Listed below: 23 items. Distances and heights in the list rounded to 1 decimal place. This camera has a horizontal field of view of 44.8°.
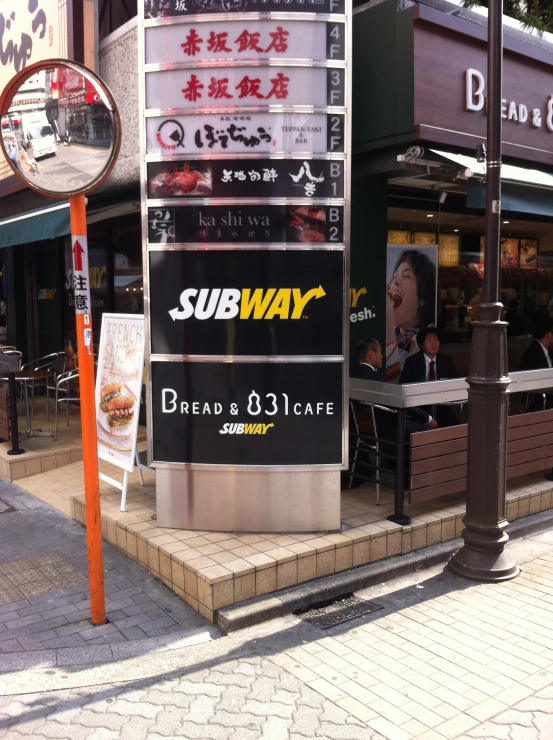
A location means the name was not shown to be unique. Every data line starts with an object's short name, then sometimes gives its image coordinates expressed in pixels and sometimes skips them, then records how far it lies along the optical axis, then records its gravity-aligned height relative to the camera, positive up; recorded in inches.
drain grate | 176.7 -80.4
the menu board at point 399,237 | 321.7 +37.4
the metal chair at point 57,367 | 385.4 -30.4
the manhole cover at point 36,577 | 189.0 -77.1
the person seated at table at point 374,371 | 244.4 -20.7
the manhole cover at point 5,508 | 257.1 -74.1
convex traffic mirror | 154.8 +43.4
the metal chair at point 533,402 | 309.1 -41.2
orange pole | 160.1 -14.5
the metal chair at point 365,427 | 231.1 -40.1
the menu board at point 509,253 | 420.5 +38.3
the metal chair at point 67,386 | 332.5 -41.4
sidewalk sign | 218.5 -24.6
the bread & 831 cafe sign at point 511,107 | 250.2 +83.6
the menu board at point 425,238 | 336.2 +38.6
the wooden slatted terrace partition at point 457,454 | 209.8 -47.9
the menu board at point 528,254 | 430.3 +38.3
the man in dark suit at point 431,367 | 277.0 -22.2
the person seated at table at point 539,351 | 329.7 -18.7
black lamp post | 193.9 -31.0
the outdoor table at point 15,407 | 291.4 -40.7
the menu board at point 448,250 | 353.1 +34.0
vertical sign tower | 192.4 +17.1
